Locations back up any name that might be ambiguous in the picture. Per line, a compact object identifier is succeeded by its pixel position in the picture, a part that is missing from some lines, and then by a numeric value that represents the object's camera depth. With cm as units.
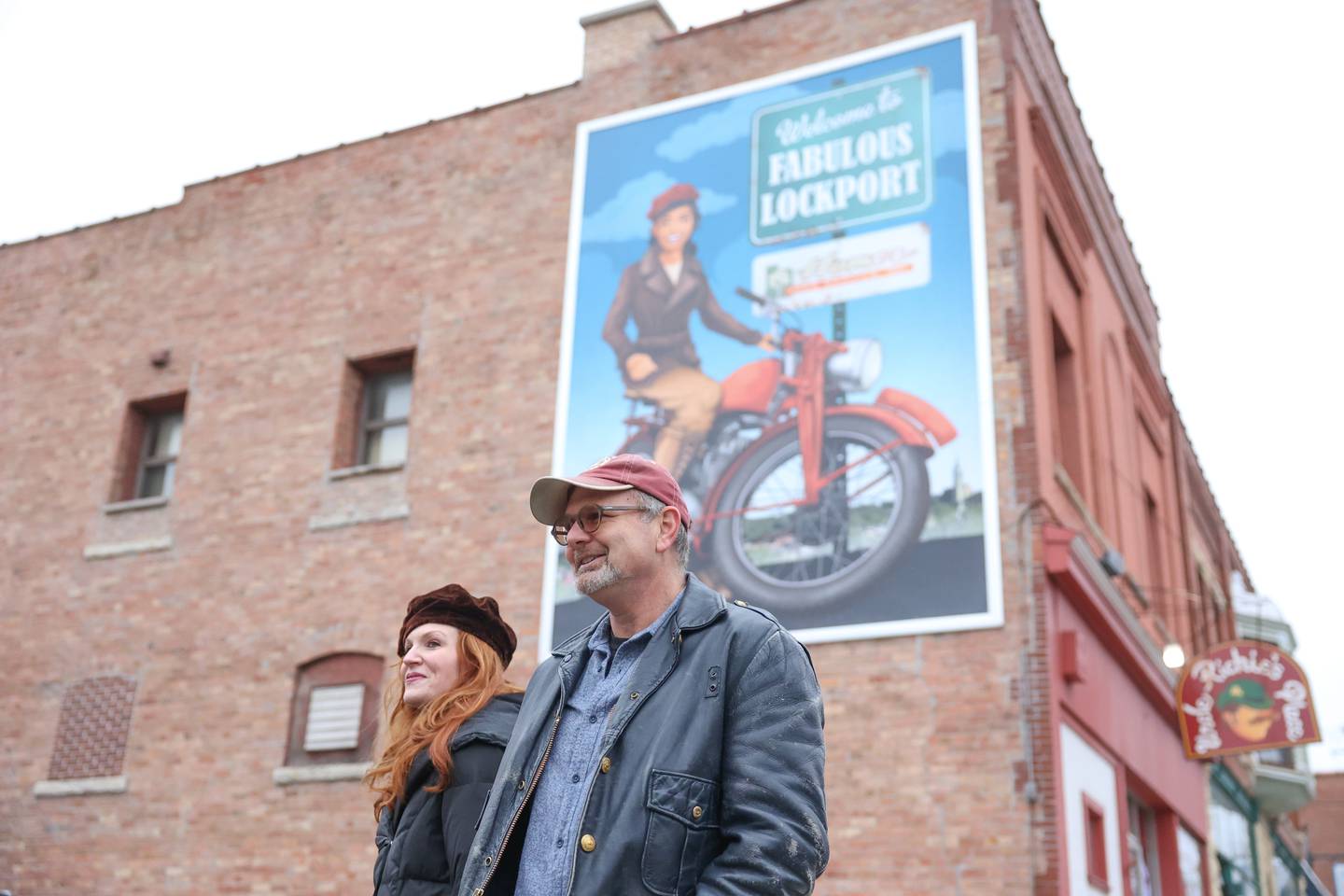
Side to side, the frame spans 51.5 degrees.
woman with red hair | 422
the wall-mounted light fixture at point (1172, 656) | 1592
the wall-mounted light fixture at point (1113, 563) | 1434
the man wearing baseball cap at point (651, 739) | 309
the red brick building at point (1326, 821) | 5232
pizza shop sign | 1490
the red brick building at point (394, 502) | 1239
